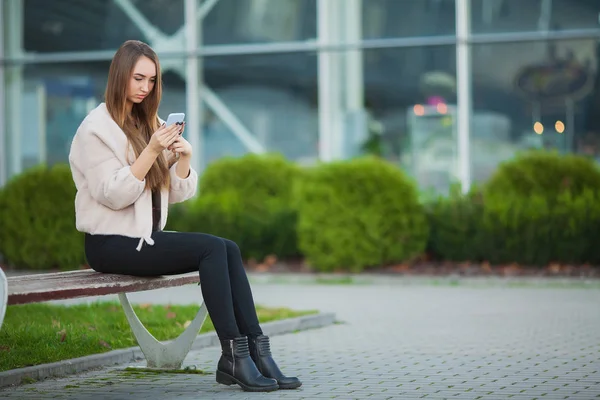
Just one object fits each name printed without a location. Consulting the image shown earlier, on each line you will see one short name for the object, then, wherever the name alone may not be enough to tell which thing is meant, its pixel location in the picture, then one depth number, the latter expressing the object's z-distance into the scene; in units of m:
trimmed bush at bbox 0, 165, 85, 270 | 16.50
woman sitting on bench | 5.91
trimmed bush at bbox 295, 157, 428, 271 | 15.31
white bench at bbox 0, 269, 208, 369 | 5.12
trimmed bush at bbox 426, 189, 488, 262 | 15.28
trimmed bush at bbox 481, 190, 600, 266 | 14.77
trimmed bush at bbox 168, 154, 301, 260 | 16.39
